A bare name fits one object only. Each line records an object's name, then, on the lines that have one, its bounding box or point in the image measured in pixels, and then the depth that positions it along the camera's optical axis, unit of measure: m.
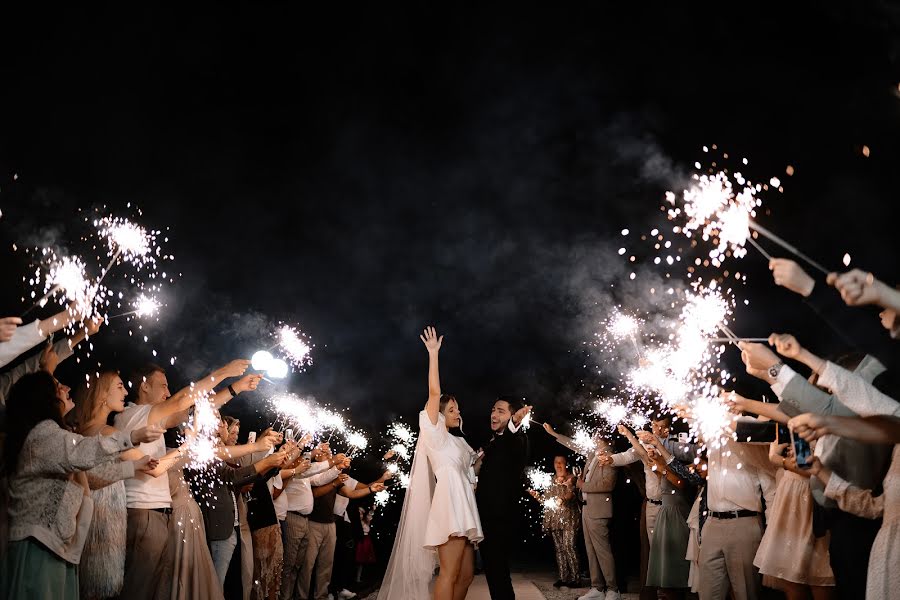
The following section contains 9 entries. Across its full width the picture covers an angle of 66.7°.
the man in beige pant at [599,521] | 9.16
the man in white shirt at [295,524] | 9.01
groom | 6.23
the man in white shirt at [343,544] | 10.55
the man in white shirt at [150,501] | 4.98
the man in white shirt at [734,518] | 5.56
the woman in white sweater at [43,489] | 3.86
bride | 5.62
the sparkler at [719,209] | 4.95
